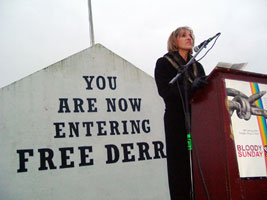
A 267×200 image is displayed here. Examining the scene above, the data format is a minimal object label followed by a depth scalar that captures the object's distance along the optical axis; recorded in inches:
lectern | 59.8
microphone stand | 75.0
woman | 80.3
